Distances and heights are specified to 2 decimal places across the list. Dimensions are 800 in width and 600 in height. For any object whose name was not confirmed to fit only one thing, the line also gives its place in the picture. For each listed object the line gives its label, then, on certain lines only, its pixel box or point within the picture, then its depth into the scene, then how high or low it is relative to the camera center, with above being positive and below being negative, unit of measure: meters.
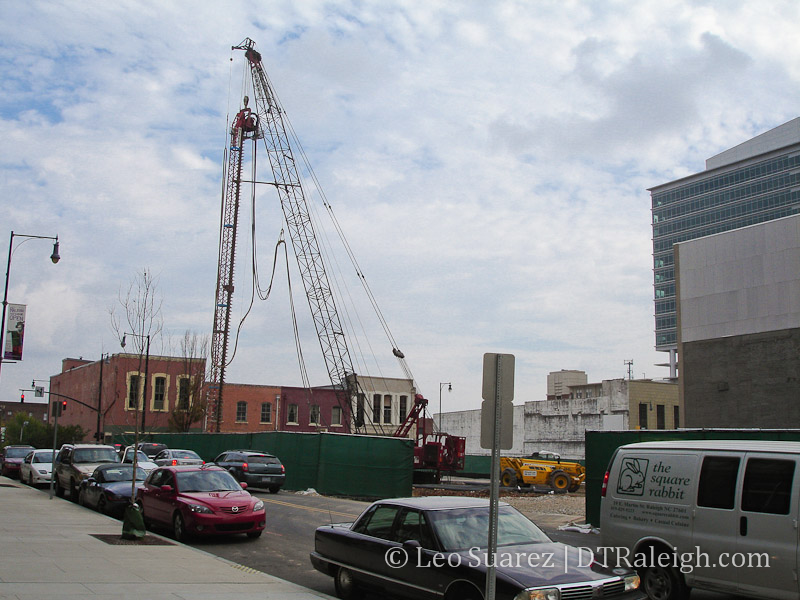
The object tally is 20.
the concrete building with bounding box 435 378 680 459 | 73.12 -0.23
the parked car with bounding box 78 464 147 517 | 20.05 -2.46
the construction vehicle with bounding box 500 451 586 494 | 36.22 -2.99
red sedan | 15.24 -2.10
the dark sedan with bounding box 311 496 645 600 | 7.77 -1.63
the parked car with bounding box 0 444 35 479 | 36.19 -3.17
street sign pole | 6.80 +0.02
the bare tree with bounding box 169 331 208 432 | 61.97 -0.30
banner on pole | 29.81 +2.24
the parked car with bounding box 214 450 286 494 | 27.24 -2.38
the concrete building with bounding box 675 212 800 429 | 39.81 +4.75
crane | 38.72 +7.49
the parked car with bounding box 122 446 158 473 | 27.09 -2.30
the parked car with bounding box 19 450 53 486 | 29.70 -2.89
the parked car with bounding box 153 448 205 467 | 28.45 -2.28
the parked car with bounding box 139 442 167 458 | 37.06 -2.45
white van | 8.66 -1.21
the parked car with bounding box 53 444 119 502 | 24.14 -2.15
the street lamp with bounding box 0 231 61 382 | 28.59 +5.04
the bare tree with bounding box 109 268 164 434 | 22.65 +1.71
